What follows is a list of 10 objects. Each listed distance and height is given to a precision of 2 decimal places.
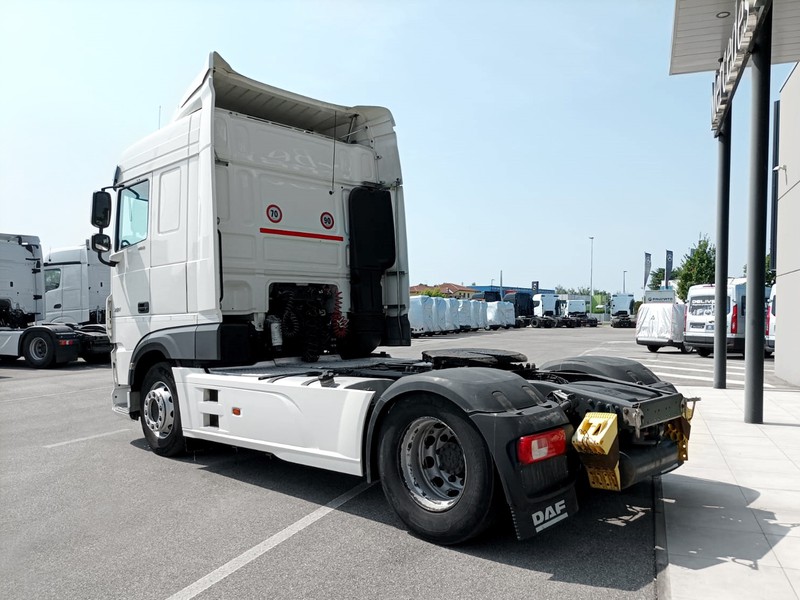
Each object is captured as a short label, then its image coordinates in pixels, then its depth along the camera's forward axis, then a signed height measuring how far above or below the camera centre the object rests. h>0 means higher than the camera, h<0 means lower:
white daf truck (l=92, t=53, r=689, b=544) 3.70 -0.51
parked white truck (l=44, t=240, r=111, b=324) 18.94 +0.24
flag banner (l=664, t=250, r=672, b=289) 58.36 +2.58
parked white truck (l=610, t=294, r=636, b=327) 54.47 -1.19
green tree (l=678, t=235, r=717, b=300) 52.59 +2.78
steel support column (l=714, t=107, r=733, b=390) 10.84 +1.08
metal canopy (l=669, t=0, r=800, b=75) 8.78 +4.13
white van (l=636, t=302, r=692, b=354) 21.77 -1.00
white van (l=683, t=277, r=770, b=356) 18.61 -0.56
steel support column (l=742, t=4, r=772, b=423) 8.00 +0.96
